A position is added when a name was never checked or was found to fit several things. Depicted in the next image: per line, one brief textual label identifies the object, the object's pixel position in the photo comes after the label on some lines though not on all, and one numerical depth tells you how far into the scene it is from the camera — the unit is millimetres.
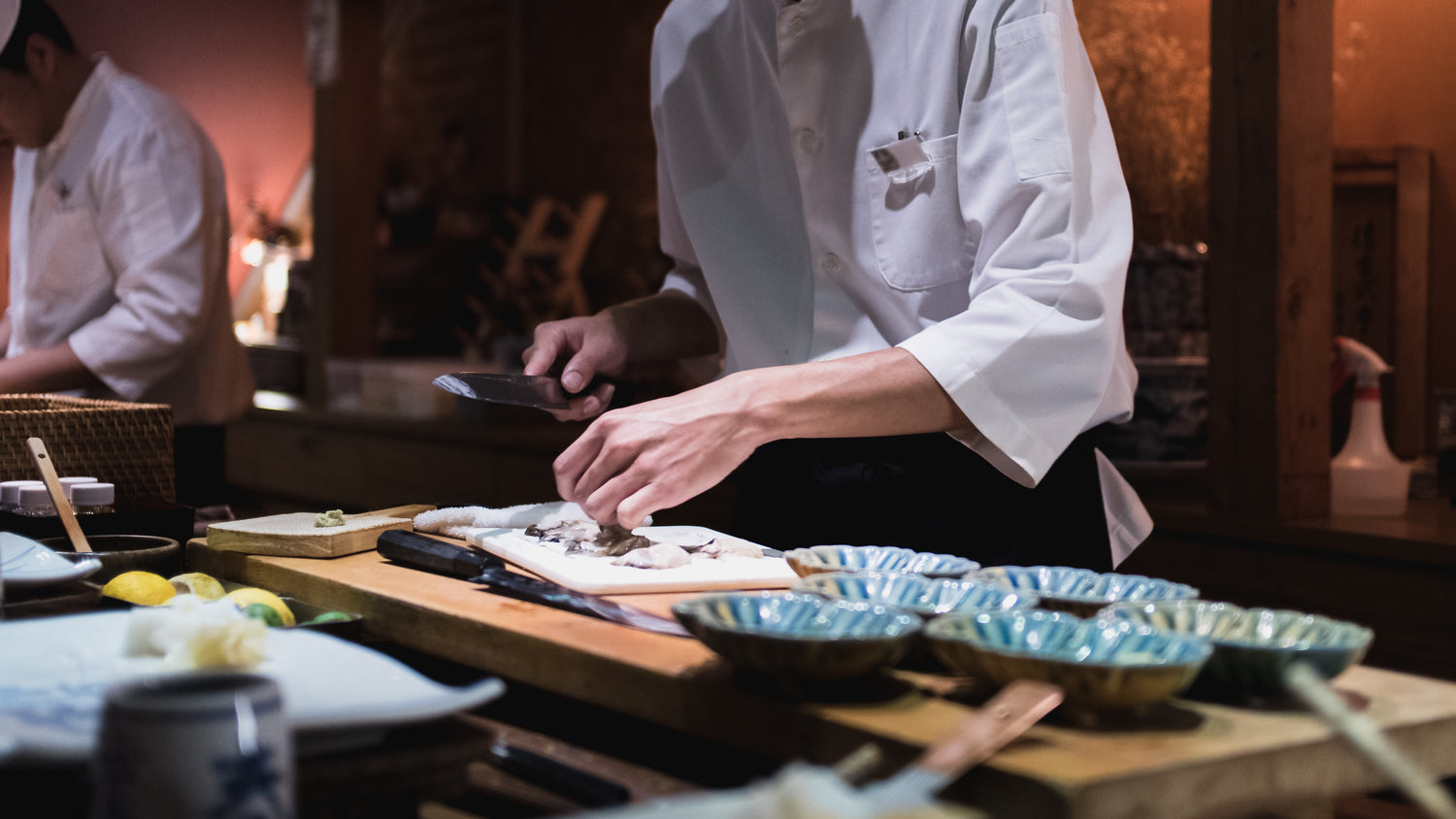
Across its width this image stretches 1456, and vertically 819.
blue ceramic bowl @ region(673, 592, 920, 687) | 854
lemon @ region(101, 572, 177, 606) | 1230
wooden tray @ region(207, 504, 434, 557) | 1477
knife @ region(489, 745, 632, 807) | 822
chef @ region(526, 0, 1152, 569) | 1380
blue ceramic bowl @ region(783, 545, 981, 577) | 1204
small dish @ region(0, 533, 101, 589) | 1224
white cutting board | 1274
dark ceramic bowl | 1390
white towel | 1564
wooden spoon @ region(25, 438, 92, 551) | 1428
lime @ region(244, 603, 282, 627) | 1139
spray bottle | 2580
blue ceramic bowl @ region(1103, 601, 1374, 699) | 871
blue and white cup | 591
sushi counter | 759
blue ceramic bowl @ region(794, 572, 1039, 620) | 1006
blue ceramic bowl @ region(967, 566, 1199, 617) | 1025
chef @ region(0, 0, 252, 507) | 2797
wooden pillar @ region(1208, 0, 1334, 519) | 2496
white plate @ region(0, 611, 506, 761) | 743
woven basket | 1748
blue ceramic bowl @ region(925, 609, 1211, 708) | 806
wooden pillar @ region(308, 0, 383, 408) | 5238
